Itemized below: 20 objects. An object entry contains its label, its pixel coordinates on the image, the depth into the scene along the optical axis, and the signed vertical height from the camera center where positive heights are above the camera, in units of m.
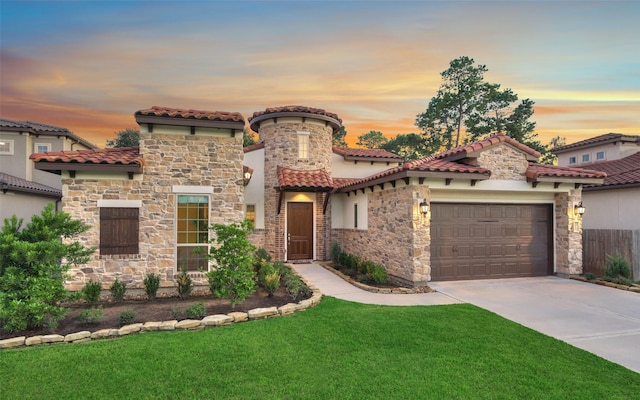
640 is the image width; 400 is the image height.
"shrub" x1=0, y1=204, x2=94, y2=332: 5.41 -1.11
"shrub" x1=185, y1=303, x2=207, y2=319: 6.29 -2.05
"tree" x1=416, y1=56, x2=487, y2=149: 27.53 +9.66
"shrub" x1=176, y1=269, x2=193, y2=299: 7.86 -1.90
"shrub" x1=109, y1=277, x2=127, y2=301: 7.54 -1.95
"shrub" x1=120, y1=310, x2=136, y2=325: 5.99 -2.05
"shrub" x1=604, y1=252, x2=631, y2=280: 9.73 -1.85
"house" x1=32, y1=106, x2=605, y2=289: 8.12 +0.24
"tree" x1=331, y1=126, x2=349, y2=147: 35.65 +7.95
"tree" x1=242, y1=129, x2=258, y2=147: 30.98 +7.37
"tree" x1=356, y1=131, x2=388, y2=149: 38.31 +8.40
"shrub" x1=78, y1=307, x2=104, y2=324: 6.02 -2.03
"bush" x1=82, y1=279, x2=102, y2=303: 7.14 -1.88
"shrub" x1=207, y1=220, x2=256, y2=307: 6.96 -1.25
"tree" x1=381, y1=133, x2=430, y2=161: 30.53 +6.24
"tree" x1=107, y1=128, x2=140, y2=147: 31.75 +7.26
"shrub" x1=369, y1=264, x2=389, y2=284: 9.58 -2.02
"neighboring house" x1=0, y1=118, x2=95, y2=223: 15.39 +2.70
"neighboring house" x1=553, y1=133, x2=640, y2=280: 10.31 -0.14
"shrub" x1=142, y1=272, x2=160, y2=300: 7.70 -1.86
